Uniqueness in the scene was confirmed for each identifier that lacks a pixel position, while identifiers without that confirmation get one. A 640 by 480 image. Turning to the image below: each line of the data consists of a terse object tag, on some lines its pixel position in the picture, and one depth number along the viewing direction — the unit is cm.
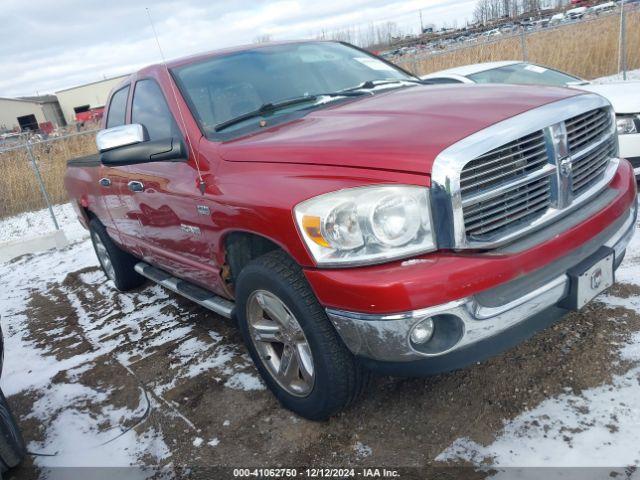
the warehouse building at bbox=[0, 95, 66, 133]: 6332
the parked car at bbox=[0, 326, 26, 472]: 251
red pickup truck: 196
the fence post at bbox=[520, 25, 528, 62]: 1286
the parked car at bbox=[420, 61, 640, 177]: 486
